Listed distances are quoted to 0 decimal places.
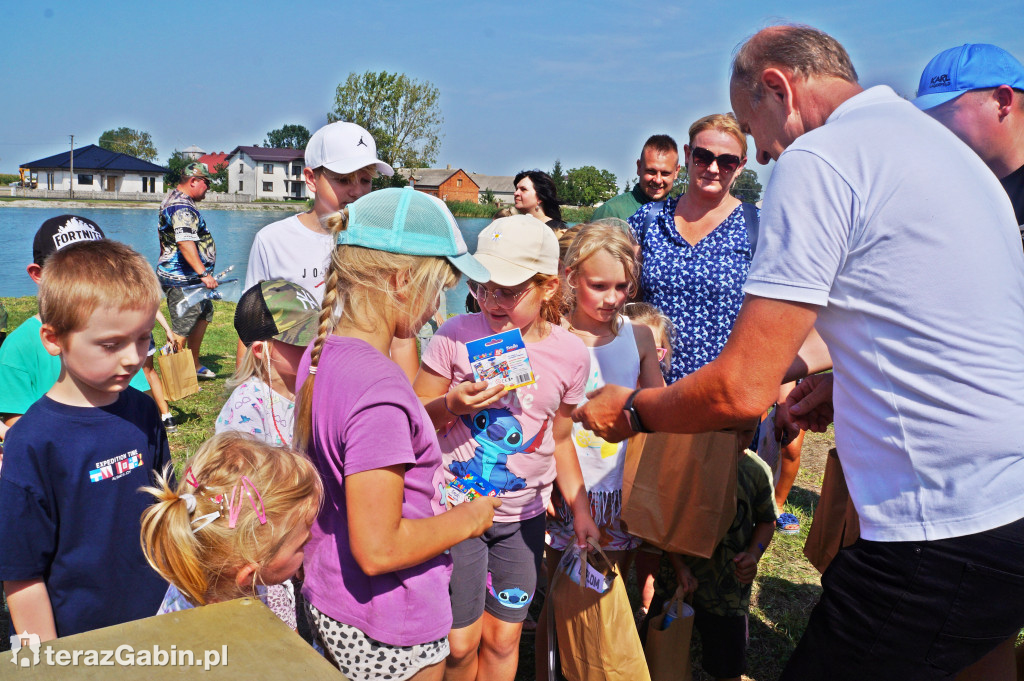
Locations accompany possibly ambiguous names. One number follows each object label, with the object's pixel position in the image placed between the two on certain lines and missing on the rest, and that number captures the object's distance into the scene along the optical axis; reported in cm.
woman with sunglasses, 369
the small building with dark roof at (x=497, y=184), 7956
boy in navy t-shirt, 185
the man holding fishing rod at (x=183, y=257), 730
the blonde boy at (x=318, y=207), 353
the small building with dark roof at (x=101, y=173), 6078
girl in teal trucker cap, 173
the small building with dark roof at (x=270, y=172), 7431
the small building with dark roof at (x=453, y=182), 7156
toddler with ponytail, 163
